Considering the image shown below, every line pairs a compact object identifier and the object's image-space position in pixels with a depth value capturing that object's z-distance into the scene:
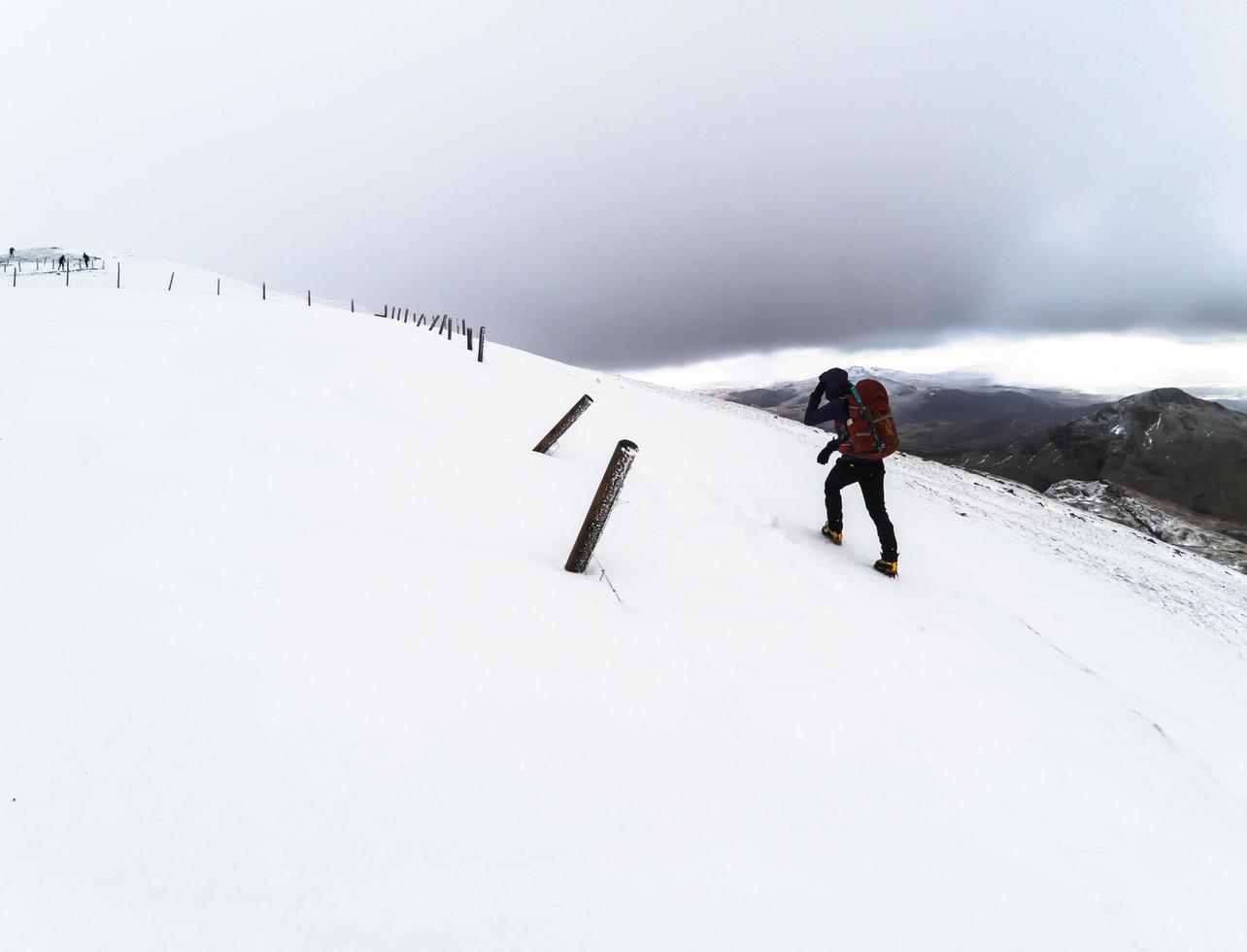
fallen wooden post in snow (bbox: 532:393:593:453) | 6.71
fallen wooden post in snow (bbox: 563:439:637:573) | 3.73
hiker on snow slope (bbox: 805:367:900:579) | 5.74
